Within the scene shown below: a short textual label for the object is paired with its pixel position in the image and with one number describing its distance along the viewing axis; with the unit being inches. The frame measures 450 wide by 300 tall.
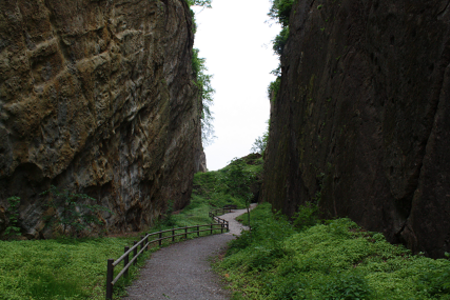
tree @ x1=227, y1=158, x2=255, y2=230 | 793.6
